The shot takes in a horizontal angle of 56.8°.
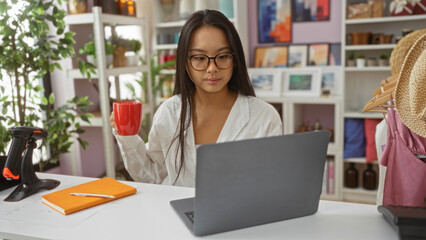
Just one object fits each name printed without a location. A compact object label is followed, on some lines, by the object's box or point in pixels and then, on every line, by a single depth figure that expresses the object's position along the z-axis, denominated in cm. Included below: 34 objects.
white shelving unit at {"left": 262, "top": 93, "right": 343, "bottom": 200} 333
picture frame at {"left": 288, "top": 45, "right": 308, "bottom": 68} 363
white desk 99
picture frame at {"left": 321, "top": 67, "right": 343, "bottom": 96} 349
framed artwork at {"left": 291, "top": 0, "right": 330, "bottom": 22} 351
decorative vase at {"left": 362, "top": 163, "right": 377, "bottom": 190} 342
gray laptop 91
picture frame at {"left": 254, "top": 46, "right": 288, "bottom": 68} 371
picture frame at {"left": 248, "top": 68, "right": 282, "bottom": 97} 360
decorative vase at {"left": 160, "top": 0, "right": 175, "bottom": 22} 381
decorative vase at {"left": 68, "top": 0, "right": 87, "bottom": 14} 270
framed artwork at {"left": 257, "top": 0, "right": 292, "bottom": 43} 366
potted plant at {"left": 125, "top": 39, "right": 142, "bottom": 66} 300
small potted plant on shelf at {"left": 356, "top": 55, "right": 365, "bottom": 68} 323
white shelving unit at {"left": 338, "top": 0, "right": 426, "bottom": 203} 315
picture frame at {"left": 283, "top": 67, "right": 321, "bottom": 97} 347
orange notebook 116
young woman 151
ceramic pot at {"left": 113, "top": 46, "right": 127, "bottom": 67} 289
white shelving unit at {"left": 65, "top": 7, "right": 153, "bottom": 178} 261
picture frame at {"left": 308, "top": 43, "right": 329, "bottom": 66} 355
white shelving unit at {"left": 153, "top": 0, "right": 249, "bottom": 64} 353
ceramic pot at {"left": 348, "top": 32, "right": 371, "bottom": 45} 319
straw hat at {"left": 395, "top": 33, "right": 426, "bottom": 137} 125
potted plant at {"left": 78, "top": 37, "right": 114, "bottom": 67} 273
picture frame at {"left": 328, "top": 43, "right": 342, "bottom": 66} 351
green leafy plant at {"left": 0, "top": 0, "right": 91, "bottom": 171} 206
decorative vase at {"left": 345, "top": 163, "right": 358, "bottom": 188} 349
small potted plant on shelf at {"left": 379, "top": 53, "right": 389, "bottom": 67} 319
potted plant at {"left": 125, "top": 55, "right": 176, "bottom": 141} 337
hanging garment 145
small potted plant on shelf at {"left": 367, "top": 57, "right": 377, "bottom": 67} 323
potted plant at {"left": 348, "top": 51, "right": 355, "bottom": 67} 330
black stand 129
